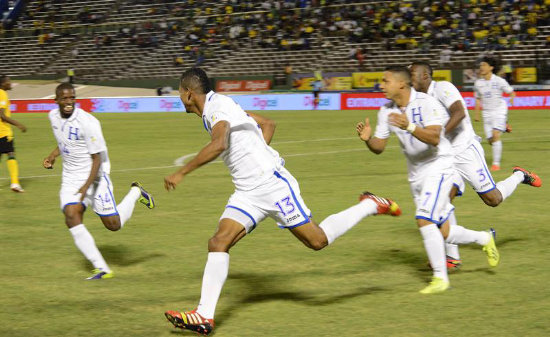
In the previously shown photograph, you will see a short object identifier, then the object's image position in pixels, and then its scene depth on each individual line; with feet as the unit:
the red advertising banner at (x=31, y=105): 134.21
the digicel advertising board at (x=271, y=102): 104.47
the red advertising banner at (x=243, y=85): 146.82
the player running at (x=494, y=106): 48.16
